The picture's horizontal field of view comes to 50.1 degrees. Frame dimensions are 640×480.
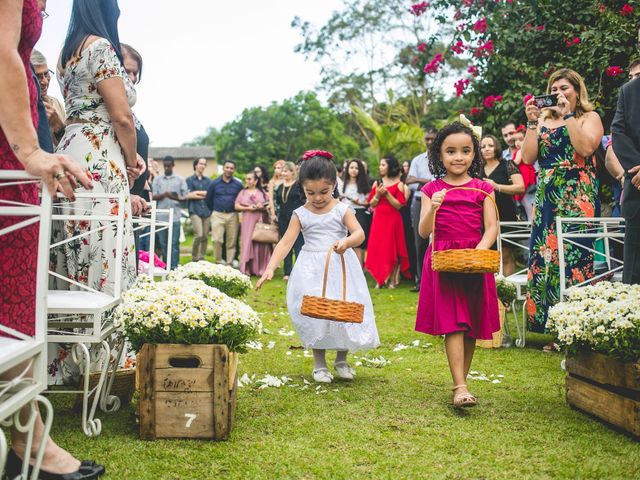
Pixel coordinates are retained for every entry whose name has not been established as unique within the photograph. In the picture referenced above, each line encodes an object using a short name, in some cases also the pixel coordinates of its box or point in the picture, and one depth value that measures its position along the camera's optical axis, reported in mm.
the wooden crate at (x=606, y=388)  3781
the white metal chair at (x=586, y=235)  5410
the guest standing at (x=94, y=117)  4277
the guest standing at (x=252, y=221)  15172
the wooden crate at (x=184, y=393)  3764
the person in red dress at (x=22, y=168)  2527
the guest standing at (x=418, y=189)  11141
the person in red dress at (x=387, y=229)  12562
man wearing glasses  4641
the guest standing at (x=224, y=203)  15672
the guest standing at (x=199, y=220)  15884
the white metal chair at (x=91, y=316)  3607
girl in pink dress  4586
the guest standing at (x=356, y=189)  13492
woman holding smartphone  5898
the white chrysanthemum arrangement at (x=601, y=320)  3867
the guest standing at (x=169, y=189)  14906
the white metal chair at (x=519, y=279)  6879
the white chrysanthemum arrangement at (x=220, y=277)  6768
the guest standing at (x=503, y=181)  7949
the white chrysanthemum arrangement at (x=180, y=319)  3799
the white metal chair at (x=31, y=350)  2371
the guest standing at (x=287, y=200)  12982
